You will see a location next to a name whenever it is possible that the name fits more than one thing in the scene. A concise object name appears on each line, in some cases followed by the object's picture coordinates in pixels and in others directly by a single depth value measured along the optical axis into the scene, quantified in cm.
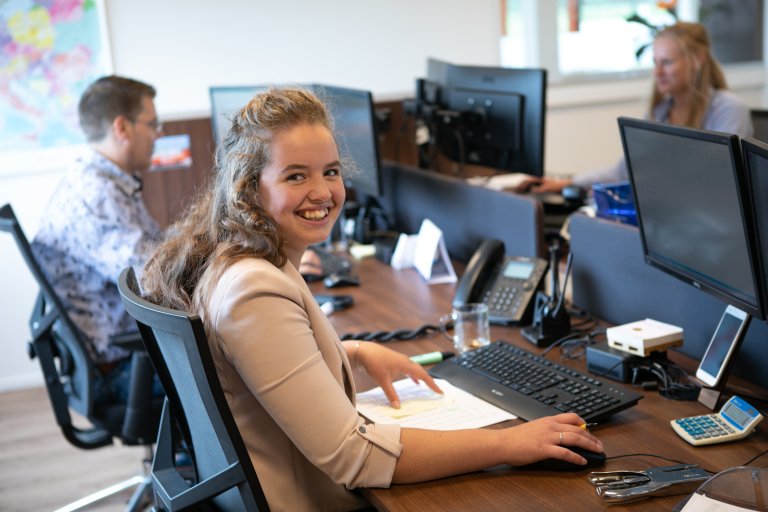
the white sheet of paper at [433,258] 257
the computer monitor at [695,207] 146
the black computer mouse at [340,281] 263
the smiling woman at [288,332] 129
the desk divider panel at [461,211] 234
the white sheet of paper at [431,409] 156
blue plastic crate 218
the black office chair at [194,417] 123
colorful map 386
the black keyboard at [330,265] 272
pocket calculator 142
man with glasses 250
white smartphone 155
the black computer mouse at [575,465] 135
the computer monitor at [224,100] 321
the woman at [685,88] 342
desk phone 213
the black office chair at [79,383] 231
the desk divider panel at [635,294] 168
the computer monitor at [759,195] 134
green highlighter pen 190
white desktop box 169
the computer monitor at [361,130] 280
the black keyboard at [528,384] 154
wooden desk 127
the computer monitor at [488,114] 287
